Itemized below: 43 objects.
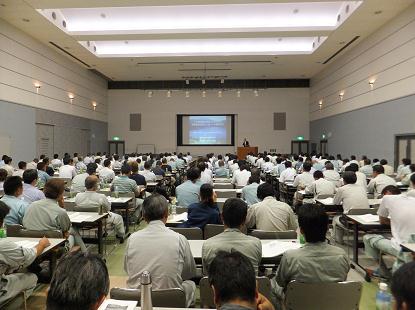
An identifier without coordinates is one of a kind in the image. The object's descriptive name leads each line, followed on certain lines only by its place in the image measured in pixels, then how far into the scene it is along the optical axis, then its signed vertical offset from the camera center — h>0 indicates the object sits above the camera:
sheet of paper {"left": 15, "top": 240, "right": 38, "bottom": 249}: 3.68 -1.02
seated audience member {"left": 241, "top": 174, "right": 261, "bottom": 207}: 6.13 -0.80
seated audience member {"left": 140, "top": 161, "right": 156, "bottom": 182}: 9.86 -0.78
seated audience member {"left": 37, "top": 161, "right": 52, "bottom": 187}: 8.37 -0.72
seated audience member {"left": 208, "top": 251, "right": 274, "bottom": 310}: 1.69 -0.64
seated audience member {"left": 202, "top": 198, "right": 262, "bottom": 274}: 2.94 -0.77
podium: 20.98 -0.30
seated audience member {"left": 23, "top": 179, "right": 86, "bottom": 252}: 4.32 -0.82
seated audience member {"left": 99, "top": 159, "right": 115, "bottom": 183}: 9.45 -0.79
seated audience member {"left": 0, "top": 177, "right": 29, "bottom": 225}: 4.63 -0.72
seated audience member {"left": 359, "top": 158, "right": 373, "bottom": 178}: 11.00 -0.68
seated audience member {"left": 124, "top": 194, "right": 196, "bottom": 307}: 2.78 -0.87
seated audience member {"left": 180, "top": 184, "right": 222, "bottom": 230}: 4.52 -0.82
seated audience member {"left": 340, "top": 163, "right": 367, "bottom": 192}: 7.99 -0.68
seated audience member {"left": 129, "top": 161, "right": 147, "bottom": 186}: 8.48 -0.72
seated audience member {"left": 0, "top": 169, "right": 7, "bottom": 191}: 7.00 -0.58
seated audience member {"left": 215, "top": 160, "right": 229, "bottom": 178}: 12.16 -0.90
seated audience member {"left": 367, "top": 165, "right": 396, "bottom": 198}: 7.70 -0.72
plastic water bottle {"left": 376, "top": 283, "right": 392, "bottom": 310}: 2.13 -0.88
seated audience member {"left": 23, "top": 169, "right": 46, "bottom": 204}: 5.69 -0.70
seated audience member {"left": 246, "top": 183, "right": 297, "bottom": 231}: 4.53 -0.86
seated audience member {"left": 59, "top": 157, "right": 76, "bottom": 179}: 10.38 -0.79
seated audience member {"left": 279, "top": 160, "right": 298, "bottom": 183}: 10.04 -0.79
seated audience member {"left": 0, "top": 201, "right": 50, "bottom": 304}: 3.14 -1.08
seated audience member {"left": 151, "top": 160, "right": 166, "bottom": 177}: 10.99 -0.78
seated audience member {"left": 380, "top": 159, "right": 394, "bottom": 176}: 10.87 -0.67
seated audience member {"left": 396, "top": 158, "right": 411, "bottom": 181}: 9.63 -0.59
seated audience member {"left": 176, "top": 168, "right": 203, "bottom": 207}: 6.25 -0.82
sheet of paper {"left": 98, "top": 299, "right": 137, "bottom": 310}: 2.13 -0.95
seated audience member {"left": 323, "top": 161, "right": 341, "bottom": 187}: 8.66 -0.71
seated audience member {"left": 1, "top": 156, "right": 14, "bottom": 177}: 9.32 -0.57
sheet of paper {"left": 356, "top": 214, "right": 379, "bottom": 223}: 5.01 -0.99
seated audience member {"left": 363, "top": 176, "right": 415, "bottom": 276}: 4.09 -0.85
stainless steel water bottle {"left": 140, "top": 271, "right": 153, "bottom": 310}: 2.00 -0.83
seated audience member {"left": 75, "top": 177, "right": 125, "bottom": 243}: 5.66 -0.87
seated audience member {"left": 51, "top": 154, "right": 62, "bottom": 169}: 13.34 -0.71
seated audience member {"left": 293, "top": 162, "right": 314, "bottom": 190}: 8.39 -0.75
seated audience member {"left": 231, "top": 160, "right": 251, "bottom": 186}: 8.98 -0.77
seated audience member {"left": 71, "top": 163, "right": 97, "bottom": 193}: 7.98 -0.87
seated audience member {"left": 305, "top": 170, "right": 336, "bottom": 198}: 7.23 -0.81
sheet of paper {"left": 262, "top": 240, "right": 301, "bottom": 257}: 3.44 -0.99
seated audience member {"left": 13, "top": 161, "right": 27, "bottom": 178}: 9.27 -0.63
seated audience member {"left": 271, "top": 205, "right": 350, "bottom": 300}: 2.70 -0.83
